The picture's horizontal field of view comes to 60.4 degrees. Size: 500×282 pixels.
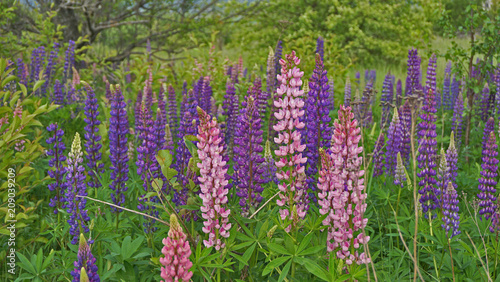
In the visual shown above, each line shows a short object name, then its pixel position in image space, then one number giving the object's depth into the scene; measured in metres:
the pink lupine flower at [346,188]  2.02
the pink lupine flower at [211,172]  2.03
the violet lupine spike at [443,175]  3.09
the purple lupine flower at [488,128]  4.14
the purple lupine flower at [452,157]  3.38
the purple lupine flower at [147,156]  3.13
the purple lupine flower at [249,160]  2.61
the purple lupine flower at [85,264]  2.01
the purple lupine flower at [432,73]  5.07
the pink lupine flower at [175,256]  1.63
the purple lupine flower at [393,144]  4.06
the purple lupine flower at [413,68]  5.26
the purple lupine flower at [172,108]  4.80
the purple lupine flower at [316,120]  2.92
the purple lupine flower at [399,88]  7.30
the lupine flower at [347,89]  6.66
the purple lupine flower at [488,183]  3.23
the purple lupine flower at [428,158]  3.29
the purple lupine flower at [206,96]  4.48
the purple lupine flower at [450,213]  2.87
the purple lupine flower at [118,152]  3.21
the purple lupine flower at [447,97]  7.05
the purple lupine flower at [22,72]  6.16
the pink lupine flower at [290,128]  2.22
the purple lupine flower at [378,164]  4.19
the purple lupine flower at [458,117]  5.46
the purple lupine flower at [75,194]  2.76
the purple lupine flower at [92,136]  3.41
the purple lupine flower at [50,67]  6.56
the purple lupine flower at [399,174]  3.38
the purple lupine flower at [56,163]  3.29
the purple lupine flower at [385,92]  6.08
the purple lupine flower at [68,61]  6.84
